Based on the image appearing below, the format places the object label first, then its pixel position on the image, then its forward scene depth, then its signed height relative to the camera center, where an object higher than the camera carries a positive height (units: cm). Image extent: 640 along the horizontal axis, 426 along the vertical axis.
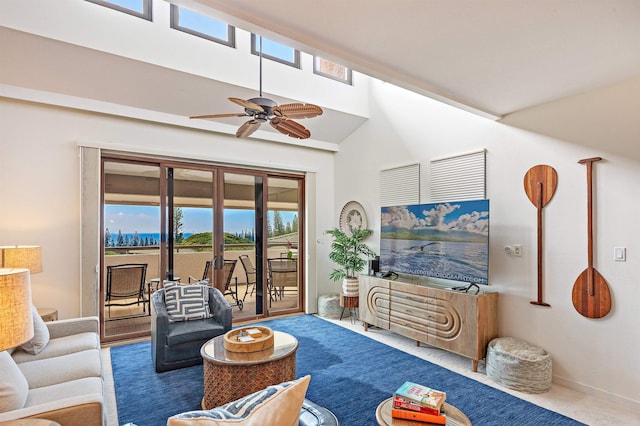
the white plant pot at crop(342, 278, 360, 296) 524 -107
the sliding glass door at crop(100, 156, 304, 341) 458 -29
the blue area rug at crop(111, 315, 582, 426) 274 -156
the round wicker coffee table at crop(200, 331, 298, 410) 265 -120
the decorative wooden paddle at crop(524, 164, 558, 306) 340 +27
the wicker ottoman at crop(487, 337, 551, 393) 311 -137
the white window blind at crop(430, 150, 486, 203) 400 +45
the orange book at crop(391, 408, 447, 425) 180 -104
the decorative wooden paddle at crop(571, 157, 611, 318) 306 -65
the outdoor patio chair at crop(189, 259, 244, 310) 515 -97
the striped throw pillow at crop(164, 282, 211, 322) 386 -96
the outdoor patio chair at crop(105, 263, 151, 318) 452 -91
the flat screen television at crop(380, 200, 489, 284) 365 -29
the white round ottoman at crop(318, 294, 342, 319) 560 -147
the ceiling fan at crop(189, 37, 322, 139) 297 +90
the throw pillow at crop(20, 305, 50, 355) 280 -100
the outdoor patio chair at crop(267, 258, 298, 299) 581 -100
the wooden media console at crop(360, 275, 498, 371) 356 -112
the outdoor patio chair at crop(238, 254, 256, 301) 555 -89
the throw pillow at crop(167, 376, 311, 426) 100 -59
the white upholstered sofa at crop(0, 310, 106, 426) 172 -107
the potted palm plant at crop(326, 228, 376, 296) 526 -61
